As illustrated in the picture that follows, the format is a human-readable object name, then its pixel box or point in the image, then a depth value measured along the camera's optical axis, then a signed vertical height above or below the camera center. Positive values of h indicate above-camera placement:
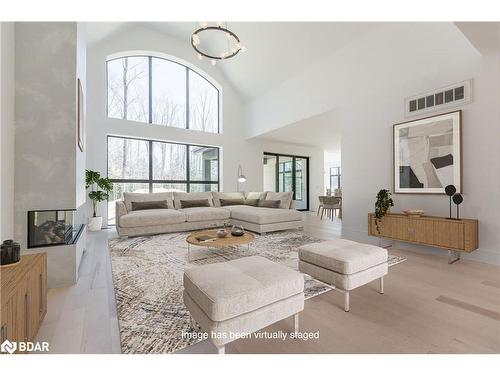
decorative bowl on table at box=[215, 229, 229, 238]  3.34 -0.66
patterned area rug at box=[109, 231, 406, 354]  1.51 -0.96
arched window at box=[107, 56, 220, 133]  6.00 +2.73
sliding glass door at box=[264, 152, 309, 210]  8.90 +0.53
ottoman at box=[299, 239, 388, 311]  1.85 -0.64
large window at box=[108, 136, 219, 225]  5.95 +0.62
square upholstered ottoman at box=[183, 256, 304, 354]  1.24 -0.63
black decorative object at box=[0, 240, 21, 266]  1.47 -0.42
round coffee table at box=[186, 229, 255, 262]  3.03 -0.72
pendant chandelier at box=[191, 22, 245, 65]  5.44 +3.81
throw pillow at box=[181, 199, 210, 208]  5.52 -0.35
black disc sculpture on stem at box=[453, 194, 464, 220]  2.98 -0.13
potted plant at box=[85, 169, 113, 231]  5.14 -0.06
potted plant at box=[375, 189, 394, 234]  3.63 -0.25
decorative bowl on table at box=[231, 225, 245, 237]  3.41 -0.65
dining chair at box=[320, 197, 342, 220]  6.84 -0.42
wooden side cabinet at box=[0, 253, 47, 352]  1.12 -0.63
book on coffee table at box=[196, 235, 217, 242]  3.19 -0.71
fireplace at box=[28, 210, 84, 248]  2.22 -0.40
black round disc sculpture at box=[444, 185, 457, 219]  3.06 -0.02
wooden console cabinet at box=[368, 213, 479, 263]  2.88 -0.59
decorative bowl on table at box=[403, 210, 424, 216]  3.39 -0.36
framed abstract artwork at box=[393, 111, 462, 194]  3.20 +0.53
